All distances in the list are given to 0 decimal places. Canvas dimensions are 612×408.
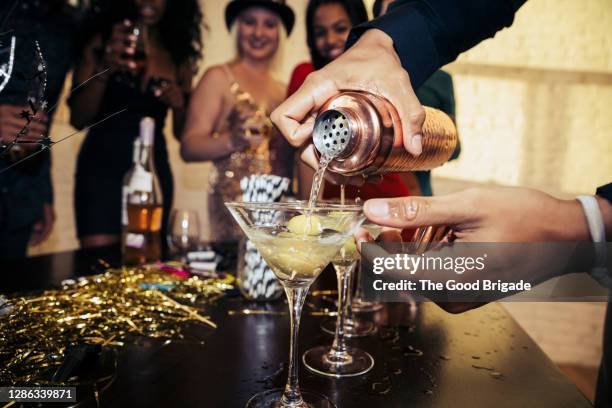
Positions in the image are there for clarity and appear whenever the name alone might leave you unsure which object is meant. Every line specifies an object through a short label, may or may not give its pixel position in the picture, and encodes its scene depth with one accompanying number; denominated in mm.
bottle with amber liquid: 1655
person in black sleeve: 811
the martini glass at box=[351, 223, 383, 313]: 1278
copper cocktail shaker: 795
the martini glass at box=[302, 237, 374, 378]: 858
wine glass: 1776
